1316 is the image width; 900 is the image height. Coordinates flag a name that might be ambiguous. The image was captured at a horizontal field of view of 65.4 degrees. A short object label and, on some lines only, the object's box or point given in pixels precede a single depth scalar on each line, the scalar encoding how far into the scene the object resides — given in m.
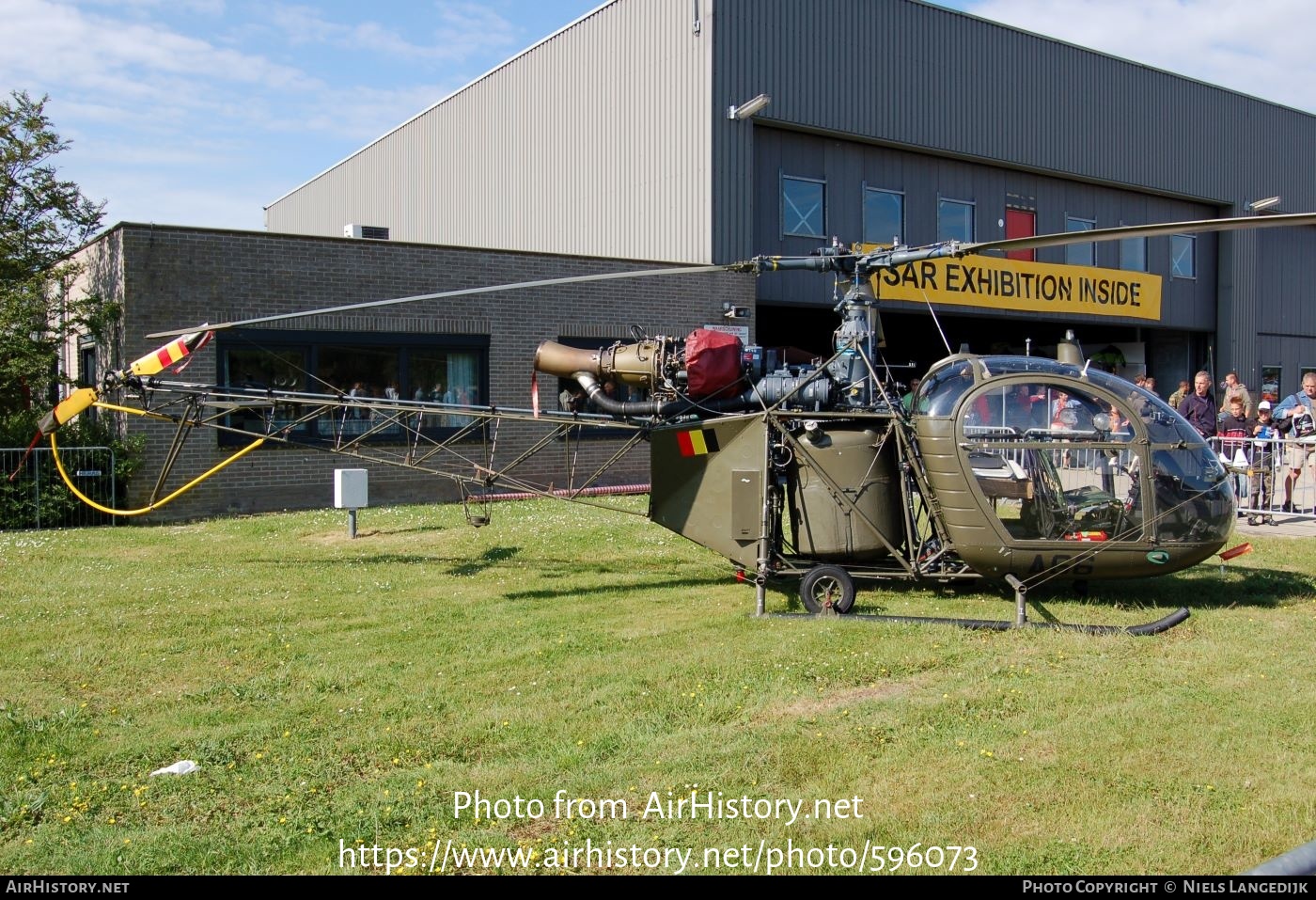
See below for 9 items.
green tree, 15.69
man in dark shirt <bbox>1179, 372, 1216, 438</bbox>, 14.48
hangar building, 16.06
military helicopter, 7.94
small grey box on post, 12.52
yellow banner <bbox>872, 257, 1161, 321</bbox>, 22.28
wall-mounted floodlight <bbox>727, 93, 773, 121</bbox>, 18.64
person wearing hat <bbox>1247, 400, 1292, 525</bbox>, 13.76
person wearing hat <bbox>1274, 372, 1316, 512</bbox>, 13.85
